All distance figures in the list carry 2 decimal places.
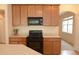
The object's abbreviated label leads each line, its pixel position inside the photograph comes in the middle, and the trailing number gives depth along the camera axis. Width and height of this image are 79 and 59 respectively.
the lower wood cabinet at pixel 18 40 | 2.67
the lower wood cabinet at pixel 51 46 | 2.70
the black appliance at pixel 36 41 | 2.63
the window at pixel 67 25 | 4.82
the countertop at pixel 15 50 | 1.07
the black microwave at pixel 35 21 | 2.83
